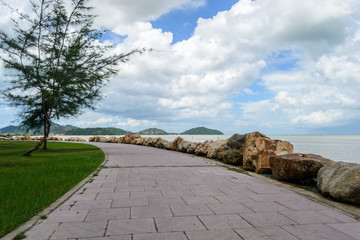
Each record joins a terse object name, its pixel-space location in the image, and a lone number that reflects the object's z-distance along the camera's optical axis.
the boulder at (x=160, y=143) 19.02
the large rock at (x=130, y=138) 27.27
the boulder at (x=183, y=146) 14.93
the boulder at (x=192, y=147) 14.10
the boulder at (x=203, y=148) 12.68
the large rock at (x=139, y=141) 24.67
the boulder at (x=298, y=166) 5.73
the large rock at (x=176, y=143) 16.14
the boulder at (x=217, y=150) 11.09
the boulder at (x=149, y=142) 21.46
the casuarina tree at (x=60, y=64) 12.53
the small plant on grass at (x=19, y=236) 2.80
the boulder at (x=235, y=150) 9.48
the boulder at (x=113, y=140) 30.69
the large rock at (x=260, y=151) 7.56
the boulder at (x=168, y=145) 17.47
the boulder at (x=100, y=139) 34.11
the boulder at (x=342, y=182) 4.18
